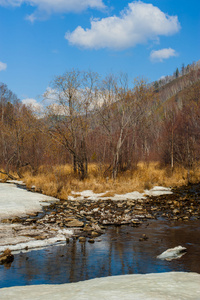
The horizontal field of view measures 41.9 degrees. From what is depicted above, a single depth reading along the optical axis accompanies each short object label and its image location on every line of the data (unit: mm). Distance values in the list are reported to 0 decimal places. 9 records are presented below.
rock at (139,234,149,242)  6993
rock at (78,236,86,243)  6841
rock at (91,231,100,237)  7380
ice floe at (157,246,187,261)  5570
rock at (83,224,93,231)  7860
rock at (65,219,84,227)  8246
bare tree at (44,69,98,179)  16609
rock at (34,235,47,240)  6762
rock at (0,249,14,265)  5285
